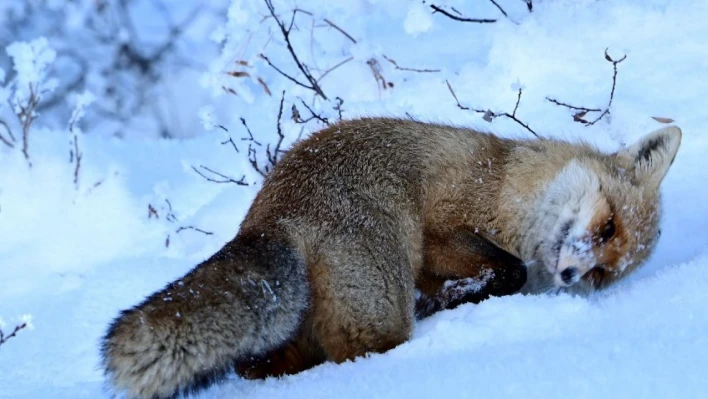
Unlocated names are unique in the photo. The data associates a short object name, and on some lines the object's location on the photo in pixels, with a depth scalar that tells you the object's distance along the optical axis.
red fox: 5.21
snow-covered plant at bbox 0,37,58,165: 11.20
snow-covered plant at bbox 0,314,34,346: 6.34
